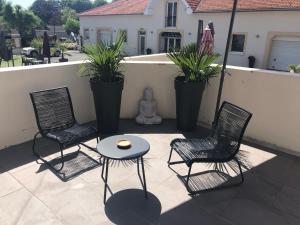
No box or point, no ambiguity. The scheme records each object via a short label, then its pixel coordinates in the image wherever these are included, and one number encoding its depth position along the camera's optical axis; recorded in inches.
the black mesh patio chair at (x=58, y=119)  157.8
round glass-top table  122.6
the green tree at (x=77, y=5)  4704.7
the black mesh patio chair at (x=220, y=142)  137.3
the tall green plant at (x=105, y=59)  188.5
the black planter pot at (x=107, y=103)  189.9
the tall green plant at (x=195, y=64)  193.6
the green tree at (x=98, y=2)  4459.6
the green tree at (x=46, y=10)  3479.3
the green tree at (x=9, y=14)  1953.1
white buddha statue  223.5
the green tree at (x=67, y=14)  2830.2
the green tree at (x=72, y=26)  2346.2
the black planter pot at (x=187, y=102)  198.5
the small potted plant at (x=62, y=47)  657.0
